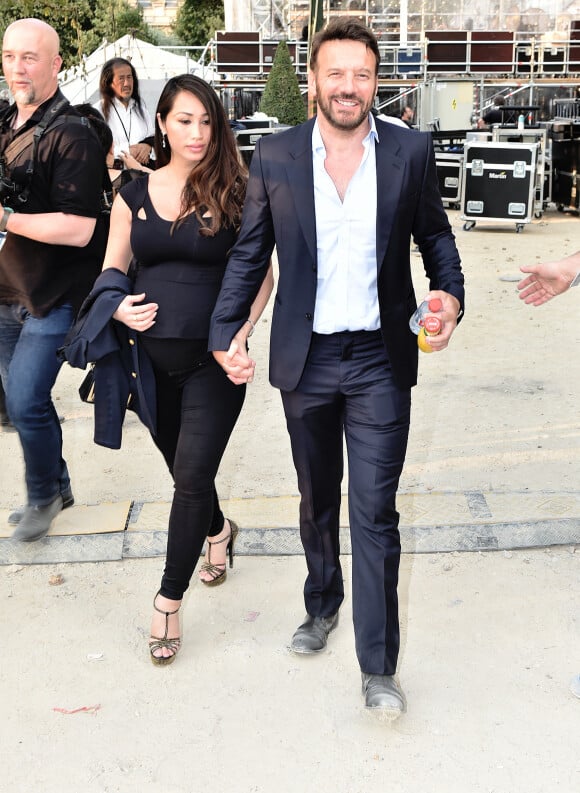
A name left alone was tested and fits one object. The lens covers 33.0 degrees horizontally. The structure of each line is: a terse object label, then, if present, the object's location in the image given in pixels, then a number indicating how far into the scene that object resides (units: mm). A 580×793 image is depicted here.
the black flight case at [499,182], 14344
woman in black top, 3387
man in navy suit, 3029
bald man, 4027
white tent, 25062
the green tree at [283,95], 25656
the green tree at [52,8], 9023
